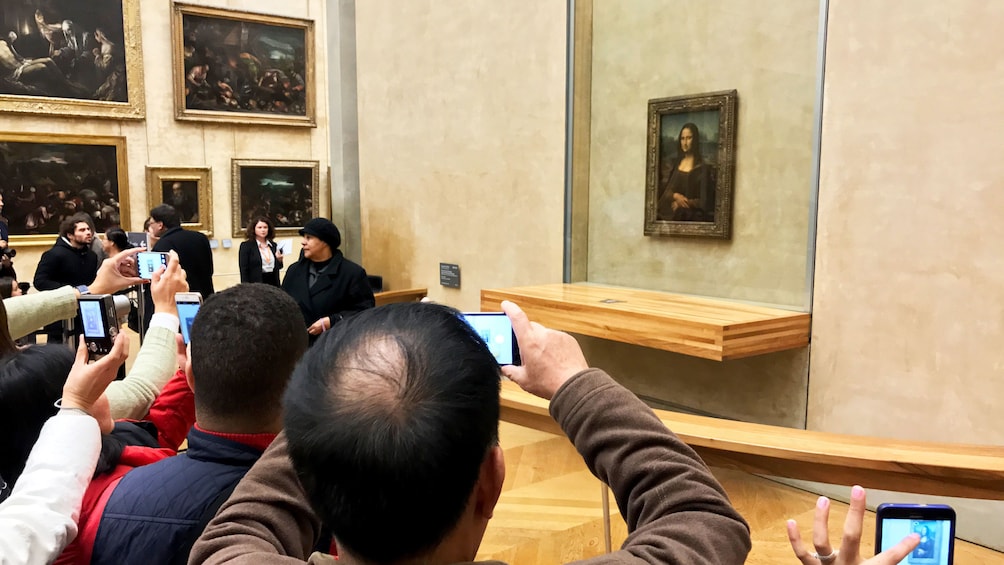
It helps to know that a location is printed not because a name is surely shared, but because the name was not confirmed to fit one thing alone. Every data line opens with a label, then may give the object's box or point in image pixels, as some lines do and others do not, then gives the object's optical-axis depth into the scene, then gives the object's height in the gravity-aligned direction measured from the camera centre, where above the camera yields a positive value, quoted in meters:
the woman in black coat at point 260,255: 10.66 -0.82
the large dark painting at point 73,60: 12.09 +2.04
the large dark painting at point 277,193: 14.11 +0.03
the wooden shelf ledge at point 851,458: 2.81 -0.94
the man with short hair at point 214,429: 1.85 -0.58
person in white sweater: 1.65 -0.61
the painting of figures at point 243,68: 13.45 +2.17
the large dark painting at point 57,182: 12.33 +0.16
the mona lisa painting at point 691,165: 6.72 +0.28
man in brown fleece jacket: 1.02 -0.36
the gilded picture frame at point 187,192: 13.33 +0.02
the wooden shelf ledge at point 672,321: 5.68 -0.92
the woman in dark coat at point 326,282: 6.90 -0.75
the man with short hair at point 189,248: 8.43 -0.56
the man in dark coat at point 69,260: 8.42 -0.71
